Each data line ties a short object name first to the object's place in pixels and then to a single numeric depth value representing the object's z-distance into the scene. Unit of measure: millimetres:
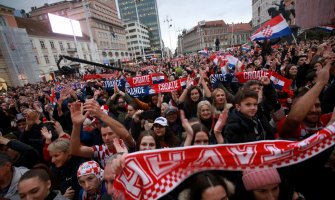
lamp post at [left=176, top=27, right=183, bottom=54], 142000
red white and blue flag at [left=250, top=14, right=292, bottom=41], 8398
